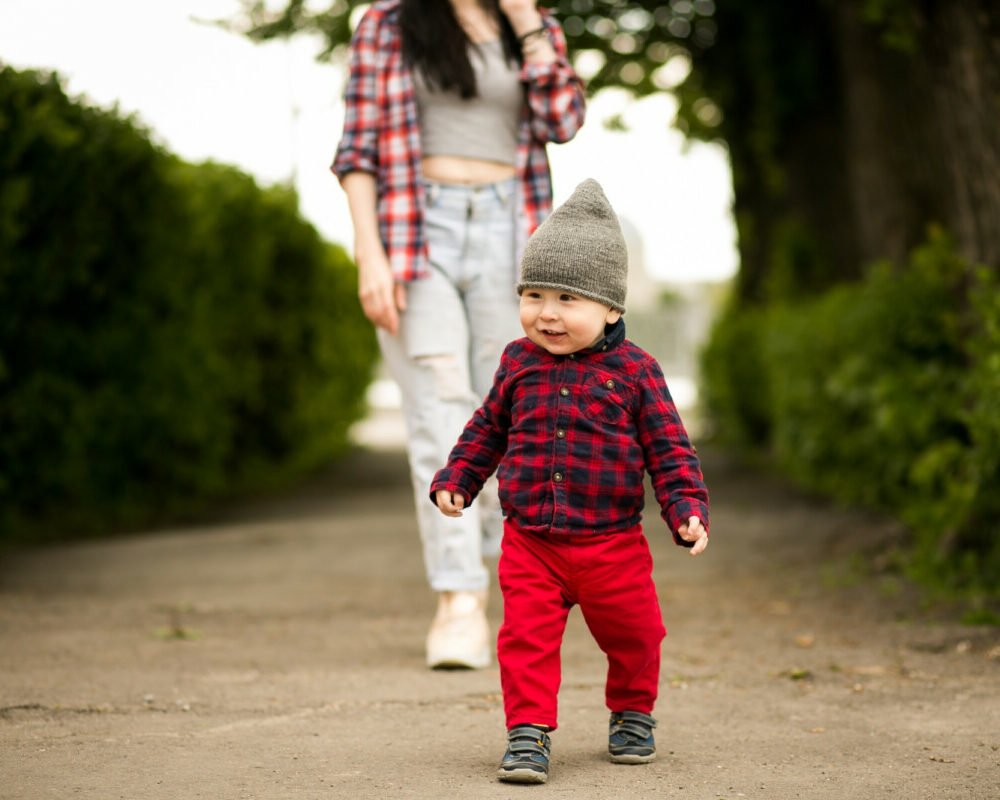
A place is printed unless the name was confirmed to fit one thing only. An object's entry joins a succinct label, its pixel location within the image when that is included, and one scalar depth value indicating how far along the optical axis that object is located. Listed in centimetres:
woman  419
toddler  300
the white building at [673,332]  3638
